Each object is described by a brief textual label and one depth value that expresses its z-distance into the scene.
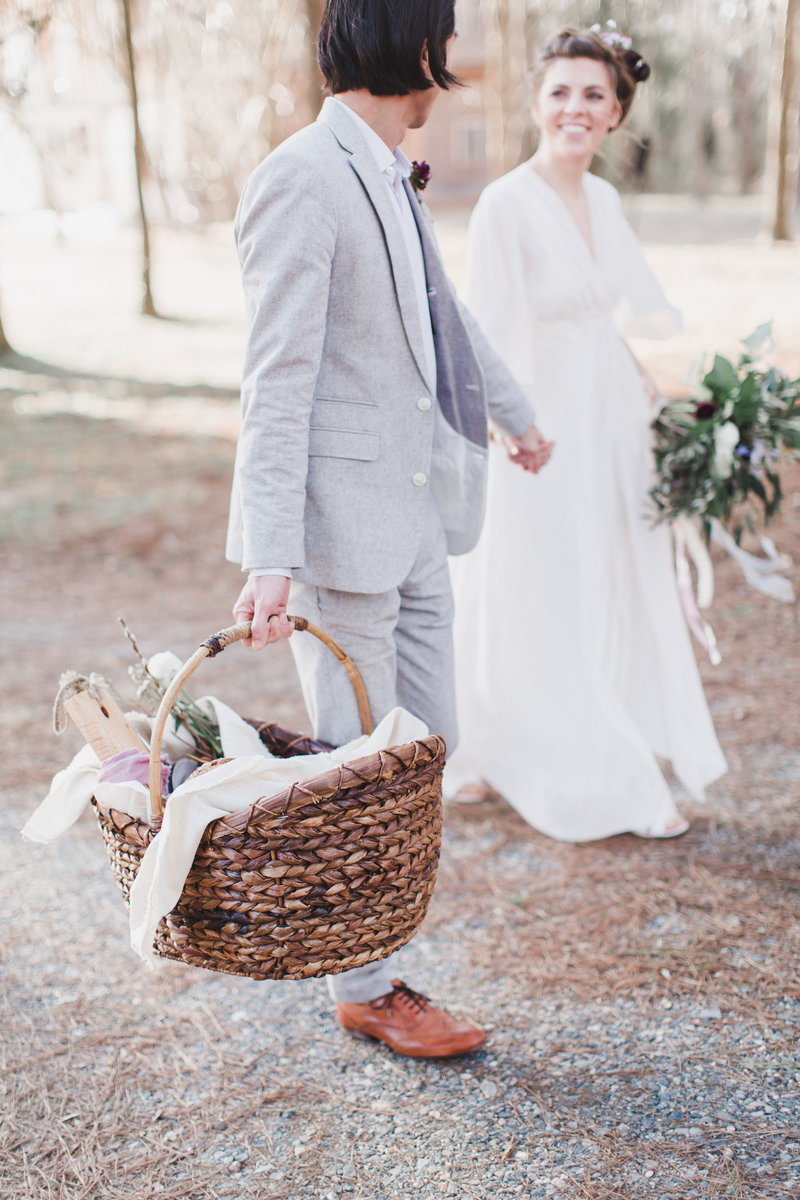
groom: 2.01
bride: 3.24
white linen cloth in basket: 1.84
